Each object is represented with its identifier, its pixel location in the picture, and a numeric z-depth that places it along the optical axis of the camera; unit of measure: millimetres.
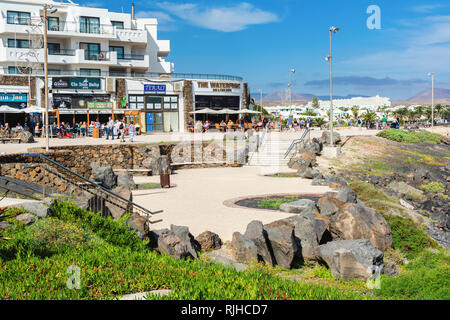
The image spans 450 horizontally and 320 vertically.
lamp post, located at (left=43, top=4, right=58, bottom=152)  24275
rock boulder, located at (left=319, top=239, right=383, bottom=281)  9867
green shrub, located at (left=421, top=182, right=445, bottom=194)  28059
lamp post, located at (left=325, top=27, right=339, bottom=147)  34875
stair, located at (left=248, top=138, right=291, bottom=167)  31859
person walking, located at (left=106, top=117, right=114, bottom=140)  36594
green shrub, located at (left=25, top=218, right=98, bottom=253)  9258
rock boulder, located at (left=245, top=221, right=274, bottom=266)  11188
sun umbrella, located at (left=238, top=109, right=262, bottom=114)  50253
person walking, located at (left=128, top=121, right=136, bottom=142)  32312
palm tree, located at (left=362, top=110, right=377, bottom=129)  67612
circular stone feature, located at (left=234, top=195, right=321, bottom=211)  17506
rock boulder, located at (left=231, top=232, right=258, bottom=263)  10992
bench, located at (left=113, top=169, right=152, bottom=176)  27245
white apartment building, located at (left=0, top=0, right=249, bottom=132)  45625
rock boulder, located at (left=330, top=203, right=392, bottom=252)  12297
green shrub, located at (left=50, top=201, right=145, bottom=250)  10406
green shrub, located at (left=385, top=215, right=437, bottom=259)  13062
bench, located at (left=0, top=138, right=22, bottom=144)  31936
